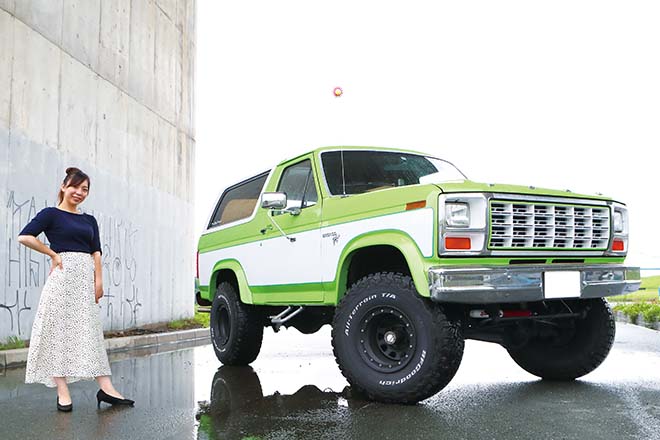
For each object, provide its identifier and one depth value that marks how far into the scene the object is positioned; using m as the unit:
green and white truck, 4.80
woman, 5.05
